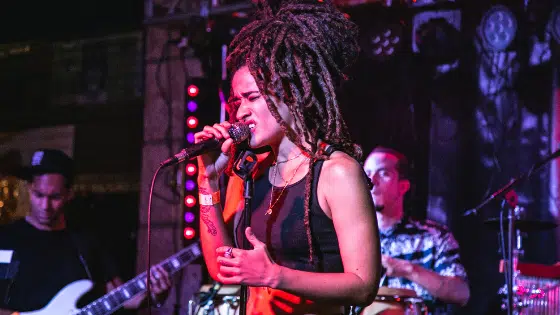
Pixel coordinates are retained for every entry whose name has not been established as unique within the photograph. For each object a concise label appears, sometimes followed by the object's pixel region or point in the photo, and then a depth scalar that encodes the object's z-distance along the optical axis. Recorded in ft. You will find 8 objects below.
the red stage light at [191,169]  20.35
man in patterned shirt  17.81
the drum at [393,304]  15.51
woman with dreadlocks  7.88
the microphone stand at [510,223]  16.59
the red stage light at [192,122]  21.42
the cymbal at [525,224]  17.49
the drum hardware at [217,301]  18.29
